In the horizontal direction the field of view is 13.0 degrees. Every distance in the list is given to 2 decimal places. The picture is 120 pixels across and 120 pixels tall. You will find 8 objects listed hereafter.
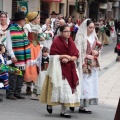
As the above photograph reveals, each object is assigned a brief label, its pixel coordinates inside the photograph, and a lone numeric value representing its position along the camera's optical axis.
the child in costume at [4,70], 10.60
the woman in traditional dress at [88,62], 9.46
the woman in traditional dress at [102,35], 32.19
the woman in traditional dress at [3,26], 11.44
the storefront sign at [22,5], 19.08
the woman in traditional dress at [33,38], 11.23
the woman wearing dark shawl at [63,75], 8.98
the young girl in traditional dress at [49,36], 14.56
